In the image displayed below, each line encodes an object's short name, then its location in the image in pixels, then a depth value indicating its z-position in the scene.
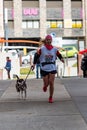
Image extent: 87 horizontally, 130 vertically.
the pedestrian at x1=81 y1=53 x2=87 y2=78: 29.81
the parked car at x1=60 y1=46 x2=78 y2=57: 59.86
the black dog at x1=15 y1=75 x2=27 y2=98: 13.55
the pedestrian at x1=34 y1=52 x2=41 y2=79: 31.02
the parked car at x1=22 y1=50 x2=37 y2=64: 50.96
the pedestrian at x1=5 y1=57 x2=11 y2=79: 33.25
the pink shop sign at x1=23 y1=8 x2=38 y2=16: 76.44
